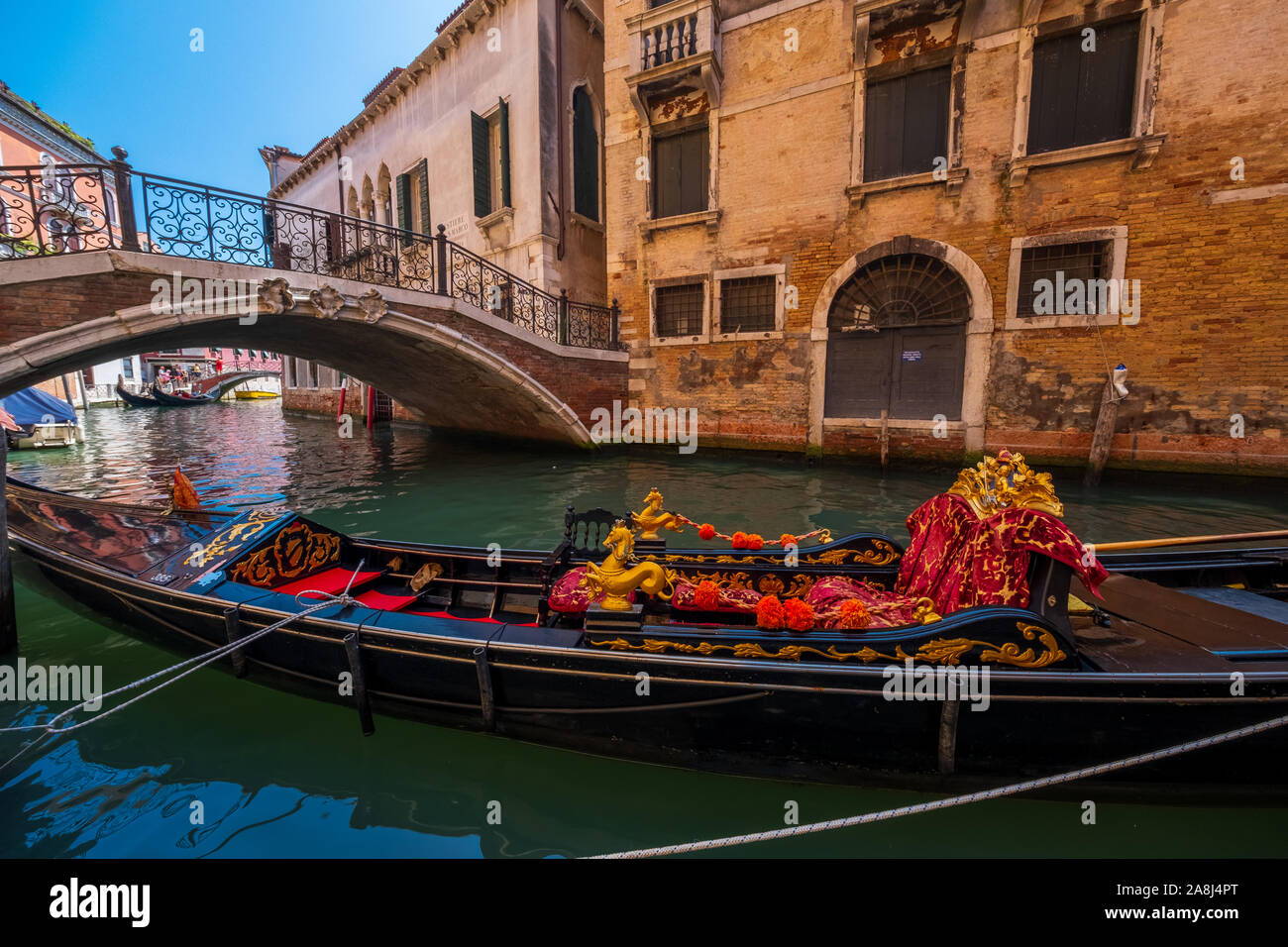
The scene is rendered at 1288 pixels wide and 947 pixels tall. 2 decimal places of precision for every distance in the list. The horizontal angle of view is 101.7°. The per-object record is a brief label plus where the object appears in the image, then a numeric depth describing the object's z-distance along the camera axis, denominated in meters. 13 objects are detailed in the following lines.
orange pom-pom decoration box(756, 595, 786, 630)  2.11
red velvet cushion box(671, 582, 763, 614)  2.52
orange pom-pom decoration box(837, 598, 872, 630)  2.04
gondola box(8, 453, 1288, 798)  1.80
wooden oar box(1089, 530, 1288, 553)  2.39
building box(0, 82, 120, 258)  4.71
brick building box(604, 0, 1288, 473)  6.13
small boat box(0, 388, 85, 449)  9.89
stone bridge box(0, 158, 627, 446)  4.81
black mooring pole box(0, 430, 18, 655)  3.11
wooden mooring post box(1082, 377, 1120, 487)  6.65
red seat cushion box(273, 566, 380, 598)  3.01
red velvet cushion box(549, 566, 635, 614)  2.63
